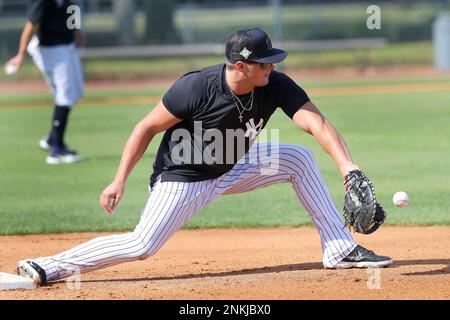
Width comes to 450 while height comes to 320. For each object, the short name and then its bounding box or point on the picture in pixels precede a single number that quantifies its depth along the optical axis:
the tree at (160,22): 52.25
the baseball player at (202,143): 10.30
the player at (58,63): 21.89
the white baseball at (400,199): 10.41
